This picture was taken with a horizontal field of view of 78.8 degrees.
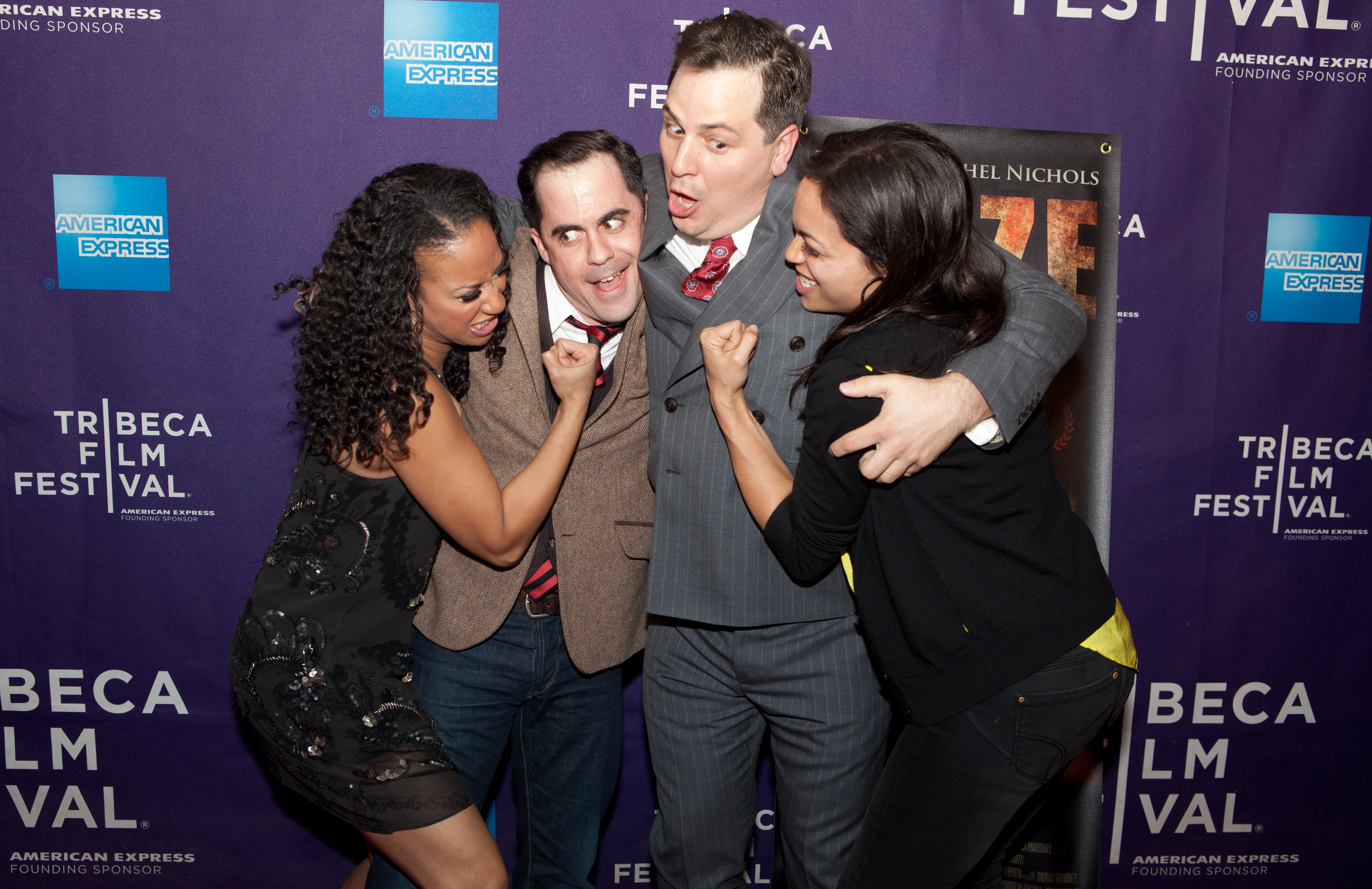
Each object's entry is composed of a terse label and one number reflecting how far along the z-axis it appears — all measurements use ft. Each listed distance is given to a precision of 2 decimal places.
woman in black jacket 4.24
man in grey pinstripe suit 4.98
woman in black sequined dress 4.66
